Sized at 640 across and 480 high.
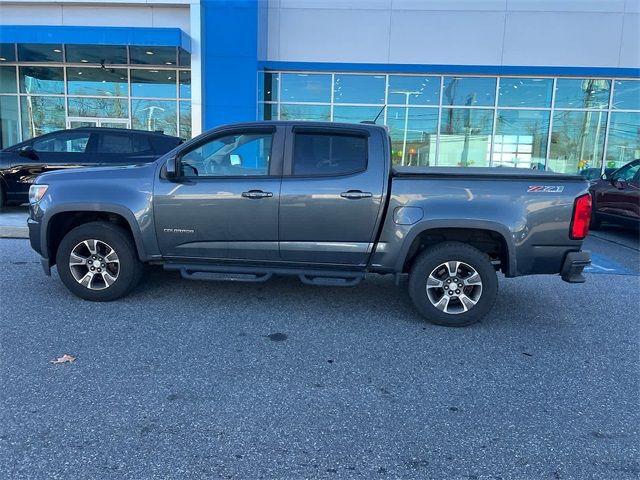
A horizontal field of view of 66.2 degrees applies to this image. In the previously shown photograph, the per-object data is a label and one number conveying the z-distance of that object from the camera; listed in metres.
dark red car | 9.48
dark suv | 10.19
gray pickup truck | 4.43
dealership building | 14.37
